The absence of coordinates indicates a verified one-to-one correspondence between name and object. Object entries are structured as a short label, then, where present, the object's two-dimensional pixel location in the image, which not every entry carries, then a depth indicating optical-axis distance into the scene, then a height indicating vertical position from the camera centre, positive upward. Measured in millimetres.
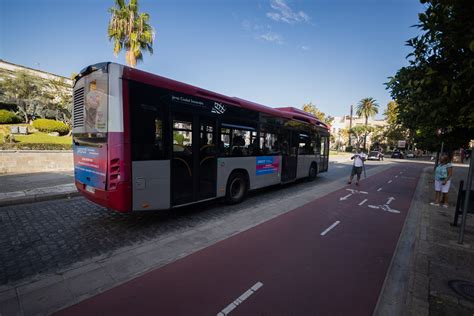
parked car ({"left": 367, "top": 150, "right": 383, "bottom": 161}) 37875 -1657
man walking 11445 -917
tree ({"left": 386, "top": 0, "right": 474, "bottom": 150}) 3576 +1591
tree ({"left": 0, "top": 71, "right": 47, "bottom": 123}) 30109 +5532
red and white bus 4387 -75
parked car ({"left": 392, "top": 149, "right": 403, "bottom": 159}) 48438 -1755
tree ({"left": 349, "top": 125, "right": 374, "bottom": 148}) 59519 +3895
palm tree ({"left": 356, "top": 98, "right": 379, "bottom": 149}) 57125 +9674
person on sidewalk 7934 -1044
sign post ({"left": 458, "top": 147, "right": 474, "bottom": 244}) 4582 -1156
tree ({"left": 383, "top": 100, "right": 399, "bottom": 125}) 54094 +8771
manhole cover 3100 -2013
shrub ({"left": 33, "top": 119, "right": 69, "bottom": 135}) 22219 +672
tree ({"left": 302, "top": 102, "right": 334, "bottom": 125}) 52500 +8013
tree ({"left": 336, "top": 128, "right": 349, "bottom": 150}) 72931 +2948
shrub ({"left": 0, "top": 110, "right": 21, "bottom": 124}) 24550 +1529
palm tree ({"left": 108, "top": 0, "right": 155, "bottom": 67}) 15703 +7570
